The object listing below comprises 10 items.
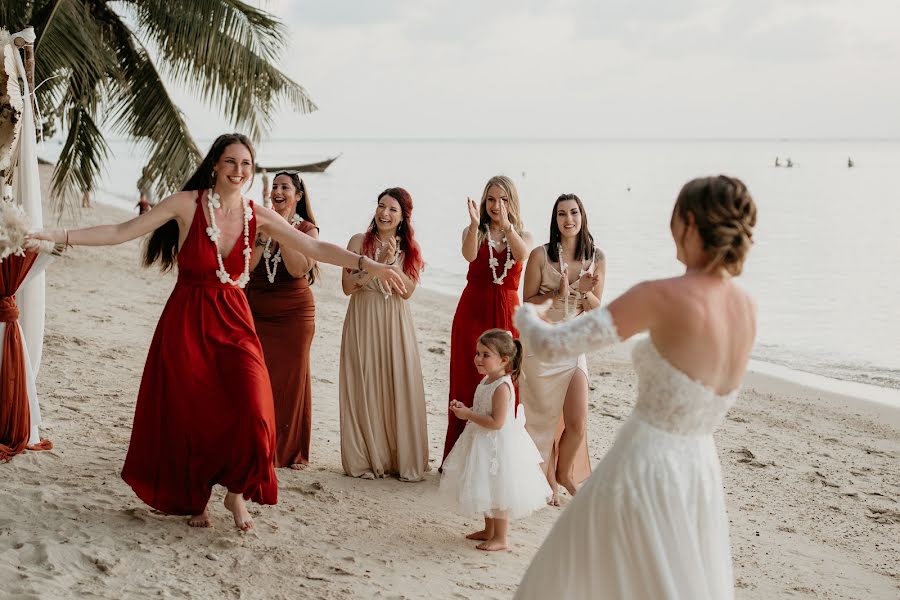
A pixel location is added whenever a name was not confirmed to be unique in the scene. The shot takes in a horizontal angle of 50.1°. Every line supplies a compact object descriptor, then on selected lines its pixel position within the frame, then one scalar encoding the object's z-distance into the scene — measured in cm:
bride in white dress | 306
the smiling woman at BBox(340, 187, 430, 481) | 685
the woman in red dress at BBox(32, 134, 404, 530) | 521
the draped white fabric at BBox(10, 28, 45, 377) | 636
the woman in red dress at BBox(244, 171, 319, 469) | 691
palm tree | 1277
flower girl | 534
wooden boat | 3709
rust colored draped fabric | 610
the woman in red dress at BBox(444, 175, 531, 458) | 687
